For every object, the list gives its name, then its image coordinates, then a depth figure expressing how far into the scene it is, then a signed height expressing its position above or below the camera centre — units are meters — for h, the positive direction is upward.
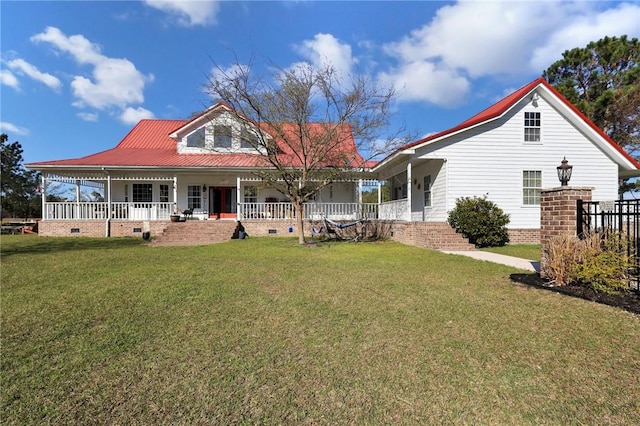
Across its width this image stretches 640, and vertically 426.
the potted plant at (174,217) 16.45 -0.20
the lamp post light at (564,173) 7.19 +0.81
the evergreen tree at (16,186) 33.97 +2.84
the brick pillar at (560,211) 5.79 +0.00
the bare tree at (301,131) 12.49 +3.16
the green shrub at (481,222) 12.47 -0.39
